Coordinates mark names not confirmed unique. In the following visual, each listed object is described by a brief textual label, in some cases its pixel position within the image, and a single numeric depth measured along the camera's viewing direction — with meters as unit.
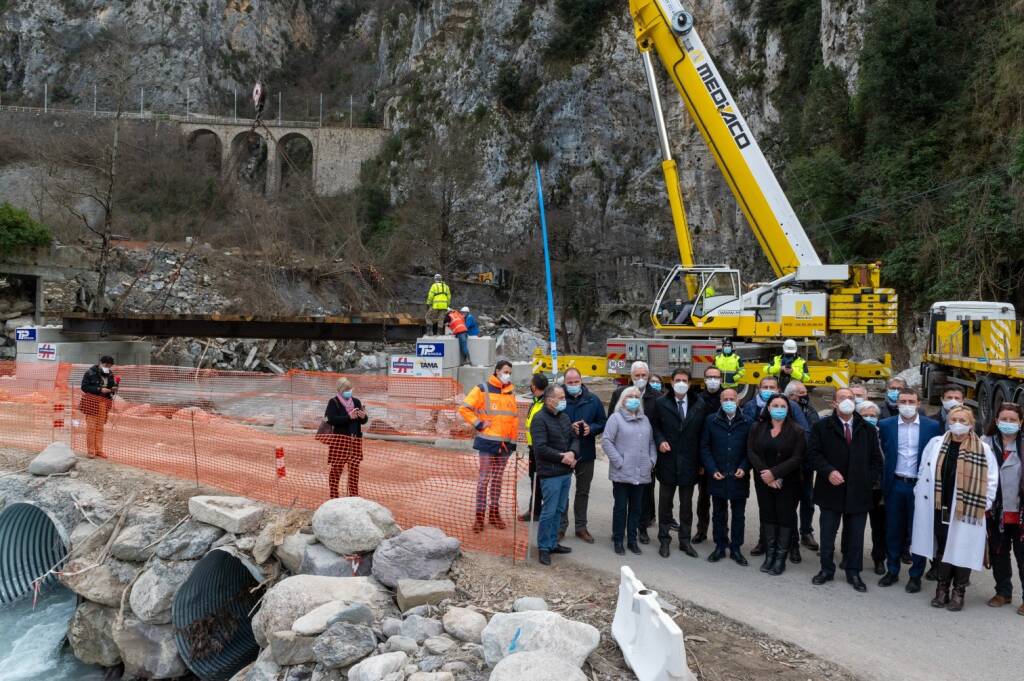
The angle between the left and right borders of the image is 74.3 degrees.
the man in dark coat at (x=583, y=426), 6.29
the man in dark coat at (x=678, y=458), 6.16
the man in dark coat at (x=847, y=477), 5.49
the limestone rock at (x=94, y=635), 7.27
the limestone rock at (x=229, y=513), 6.92
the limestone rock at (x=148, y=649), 7.01
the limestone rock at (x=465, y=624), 4.79
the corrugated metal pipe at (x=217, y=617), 7.05
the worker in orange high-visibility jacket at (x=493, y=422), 6.32
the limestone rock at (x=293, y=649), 4.98
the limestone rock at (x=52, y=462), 8.81
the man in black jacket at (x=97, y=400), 8.92
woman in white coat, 4.96
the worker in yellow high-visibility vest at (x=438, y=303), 14.03
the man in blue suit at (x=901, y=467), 5.60
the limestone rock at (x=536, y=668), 3.75
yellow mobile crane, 13.05
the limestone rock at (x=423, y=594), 5.30
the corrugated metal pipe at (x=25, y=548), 8.73
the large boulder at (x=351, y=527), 5.99
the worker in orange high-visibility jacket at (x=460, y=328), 12.68
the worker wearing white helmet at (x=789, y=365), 10.22
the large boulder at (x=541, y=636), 4.14
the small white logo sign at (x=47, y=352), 14.38
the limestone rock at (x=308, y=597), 5.34
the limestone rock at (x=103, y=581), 7.32
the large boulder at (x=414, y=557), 5.62
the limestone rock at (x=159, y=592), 7.01
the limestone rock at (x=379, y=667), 4.40
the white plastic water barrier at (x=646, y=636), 3.73
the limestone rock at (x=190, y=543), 7.10
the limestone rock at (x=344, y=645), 4.69
